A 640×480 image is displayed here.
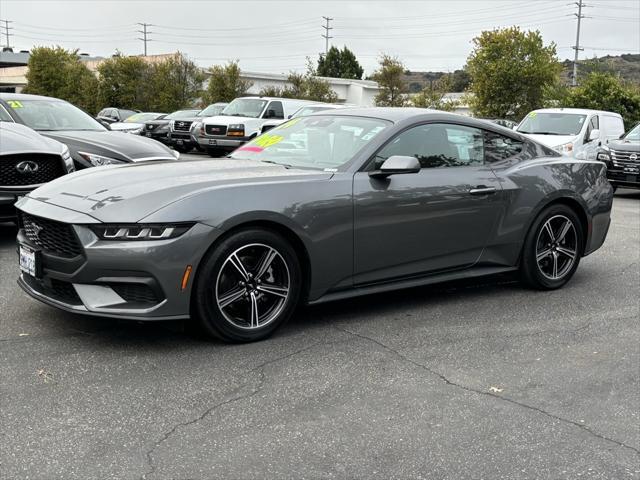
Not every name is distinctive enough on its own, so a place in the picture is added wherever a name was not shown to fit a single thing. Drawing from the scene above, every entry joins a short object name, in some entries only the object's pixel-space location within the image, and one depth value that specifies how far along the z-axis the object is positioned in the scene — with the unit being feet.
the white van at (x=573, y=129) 51.55
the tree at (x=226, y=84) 118.21
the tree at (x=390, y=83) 111.14
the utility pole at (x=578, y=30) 215.92
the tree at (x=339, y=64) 284.59
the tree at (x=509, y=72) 89.30
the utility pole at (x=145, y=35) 302.45
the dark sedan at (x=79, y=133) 27.35
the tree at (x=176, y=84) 129.39
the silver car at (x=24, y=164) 22.16
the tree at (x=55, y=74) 147.64
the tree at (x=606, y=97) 77.20
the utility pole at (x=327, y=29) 305.86
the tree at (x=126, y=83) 134.10
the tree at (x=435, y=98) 108.41
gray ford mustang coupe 13.39
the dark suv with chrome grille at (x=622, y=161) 45.52
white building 167.22
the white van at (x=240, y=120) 65.67
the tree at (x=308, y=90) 123.34
